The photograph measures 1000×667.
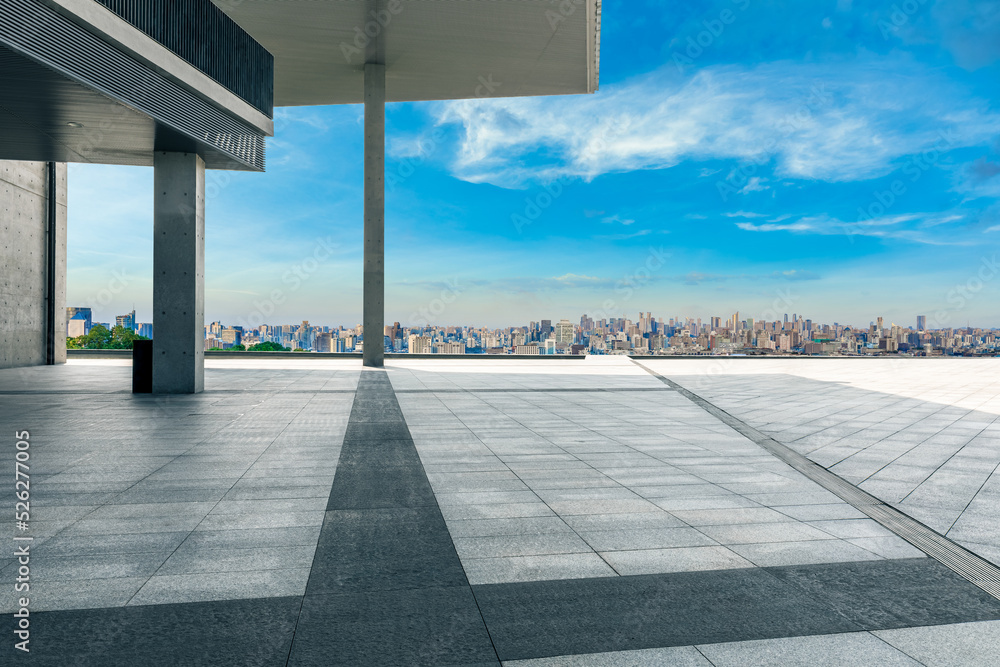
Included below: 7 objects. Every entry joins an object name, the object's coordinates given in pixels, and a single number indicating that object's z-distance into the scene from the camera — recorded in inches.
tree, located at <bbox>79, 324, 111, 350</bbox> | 1226.0
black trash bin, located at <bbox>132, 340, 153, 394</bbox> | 524.4
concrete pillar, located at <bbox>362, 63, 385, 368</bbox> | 938.7
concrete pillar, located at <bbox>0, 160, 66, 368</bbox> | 804.6
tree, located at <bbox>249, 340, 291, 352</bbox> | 1252.8
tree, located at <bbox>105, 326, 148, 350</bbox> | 1219.3
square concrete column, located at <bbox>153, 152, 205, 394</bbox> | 512.4
